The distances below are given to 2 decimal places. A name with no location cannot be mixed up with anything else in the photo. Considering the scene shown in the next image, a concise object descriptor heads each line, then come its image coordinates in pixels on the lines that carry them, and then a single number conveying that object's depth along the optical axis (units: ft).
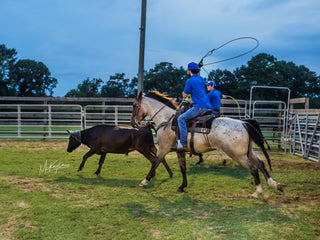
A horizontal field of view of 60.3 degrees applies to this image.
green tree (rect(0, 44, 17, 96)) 129.08
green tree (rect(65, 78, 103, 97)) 143.54
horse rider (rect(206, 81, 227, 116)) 24.16
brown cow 23.18
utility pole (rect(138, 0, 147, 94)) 34.86
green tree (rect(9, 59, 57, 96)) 142.10
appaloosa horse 16.98
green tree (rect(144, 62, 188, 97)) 143.13
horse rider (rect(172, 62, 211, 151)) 17.95
